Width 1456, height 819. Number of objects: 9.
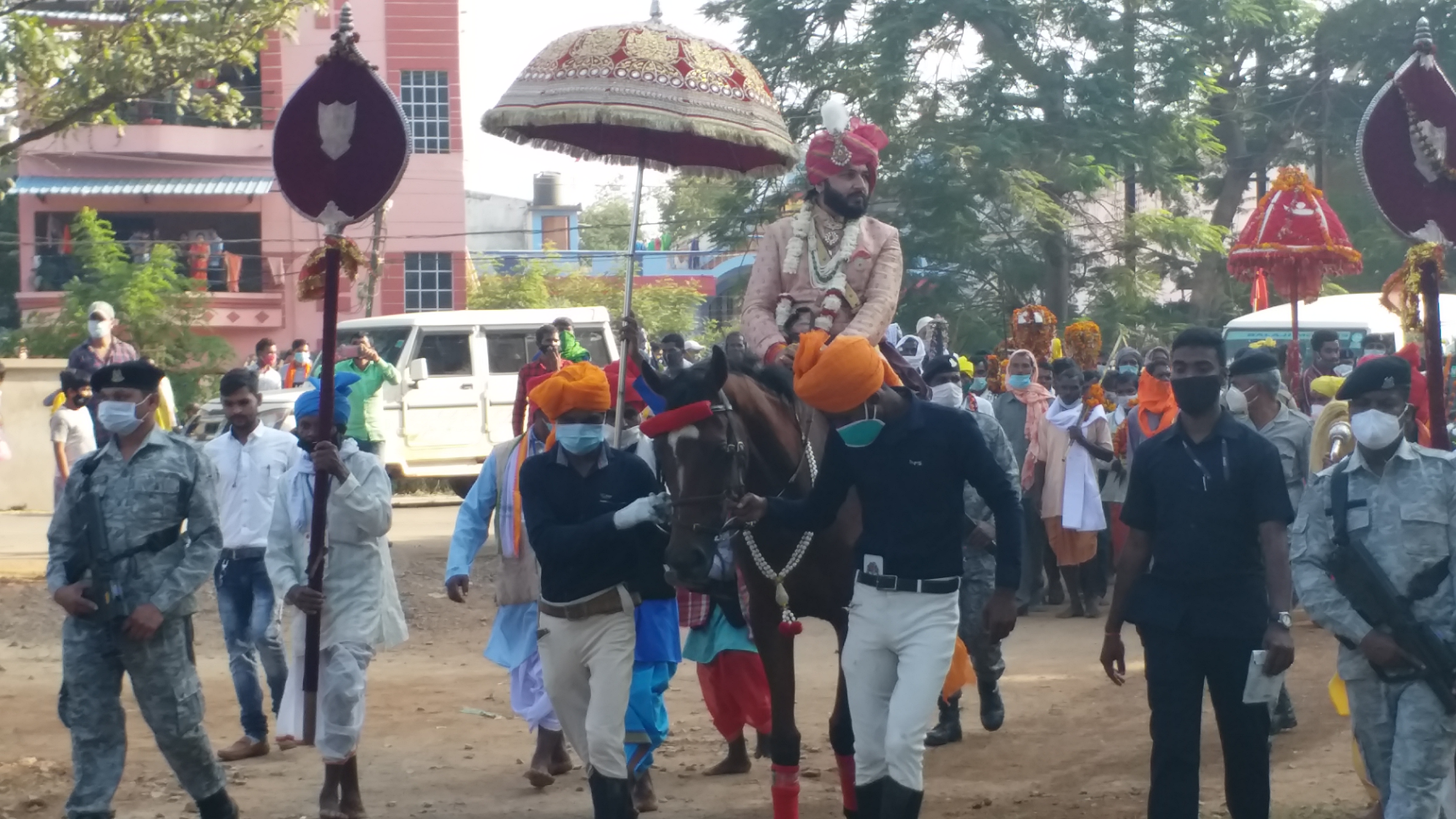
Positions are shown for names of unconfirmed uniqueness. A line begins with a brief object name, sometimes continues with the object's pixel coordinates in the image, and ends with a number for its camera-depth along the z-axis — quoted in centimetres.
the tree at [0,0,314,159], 1380
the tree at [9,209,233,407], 2392
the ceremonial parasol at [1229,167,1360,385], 1431
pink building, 3316
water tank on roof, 6769
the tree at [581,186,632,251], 6222
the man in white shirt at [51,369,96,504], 1402
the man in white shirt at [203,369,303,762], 862
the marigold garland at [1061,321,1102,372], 1491
